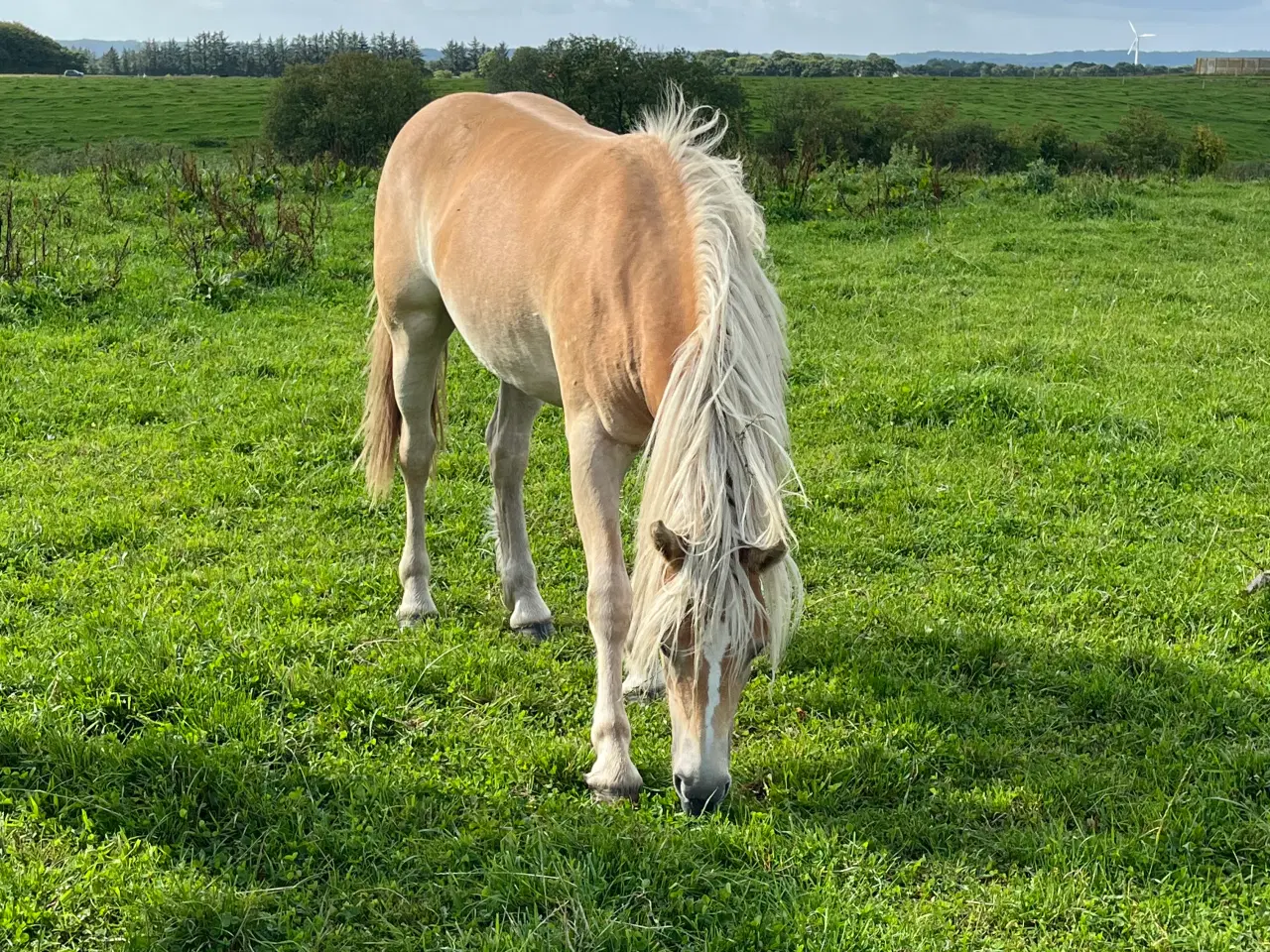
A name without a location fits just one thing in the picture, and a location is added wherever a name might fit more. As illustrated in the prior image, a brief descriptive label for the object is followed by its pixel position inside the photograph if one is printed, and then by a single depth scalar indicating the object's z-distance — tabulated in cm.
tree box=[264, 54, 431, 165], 2839
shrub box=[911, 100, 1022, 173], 3262
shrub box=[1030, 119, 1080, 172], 3453
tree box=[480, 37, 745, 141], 2956
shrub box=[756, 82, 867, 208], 3102
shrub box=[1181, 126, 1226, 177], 2834
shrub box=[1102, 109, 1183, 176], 3234
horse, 262
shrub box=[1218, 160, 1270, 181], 2529
